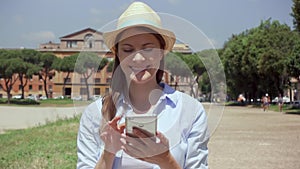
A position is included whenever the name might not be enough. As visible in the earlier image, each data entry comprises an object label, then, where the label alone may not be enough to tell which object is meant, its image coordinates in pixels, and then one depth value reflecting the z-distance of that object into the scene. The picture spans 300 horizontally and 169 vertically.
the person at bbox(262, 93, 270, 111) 43.41
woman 2.05
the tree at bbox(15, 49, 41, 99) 64.00
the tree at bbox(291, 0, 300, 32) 33.66
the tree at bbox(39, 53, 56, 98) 57.98
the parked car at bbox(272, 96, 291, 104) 61.06
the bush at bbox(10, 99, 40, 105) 55.45
